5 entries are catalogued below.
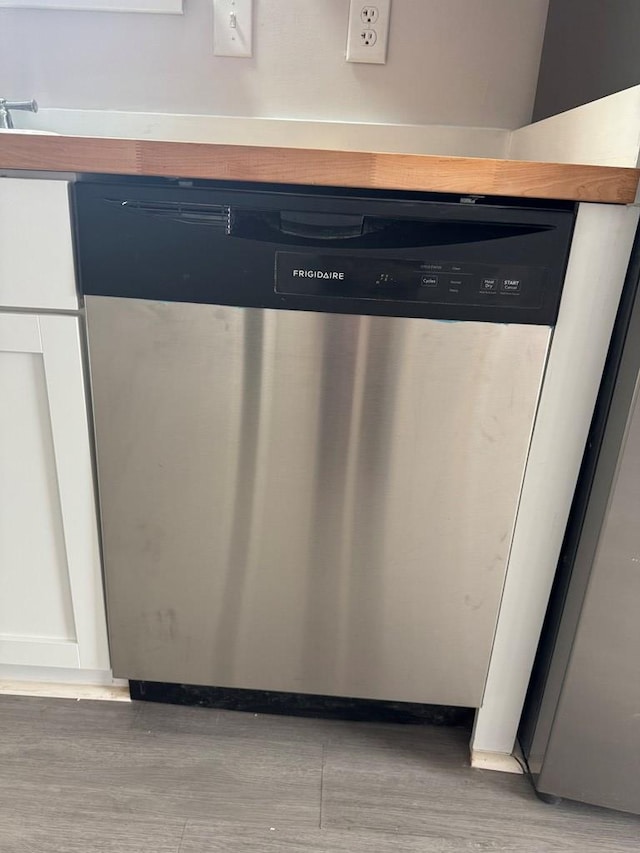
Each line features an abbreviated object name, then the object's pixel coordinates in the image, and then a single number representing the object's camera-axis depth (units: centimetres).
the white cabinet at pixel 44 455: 78
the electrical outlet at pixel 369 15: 120
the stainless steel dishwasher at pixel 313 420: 76
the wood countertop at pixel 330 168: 71
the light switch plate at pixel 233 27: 119
